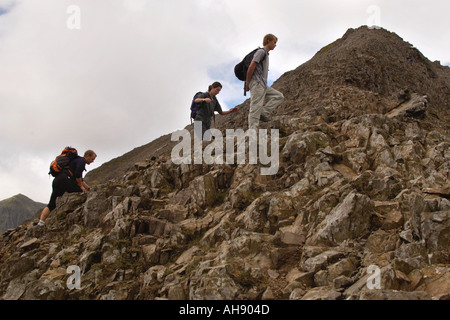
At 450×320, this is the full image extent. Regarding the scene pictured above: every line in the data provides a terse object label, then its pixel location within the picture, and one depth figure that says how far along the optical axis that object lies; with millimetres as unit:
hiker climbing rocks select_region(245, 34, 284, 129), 12391
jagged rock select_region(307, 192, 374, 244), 7859
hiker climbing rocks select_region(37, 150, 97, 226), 12805
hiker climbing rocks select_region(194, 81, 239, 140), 14391
